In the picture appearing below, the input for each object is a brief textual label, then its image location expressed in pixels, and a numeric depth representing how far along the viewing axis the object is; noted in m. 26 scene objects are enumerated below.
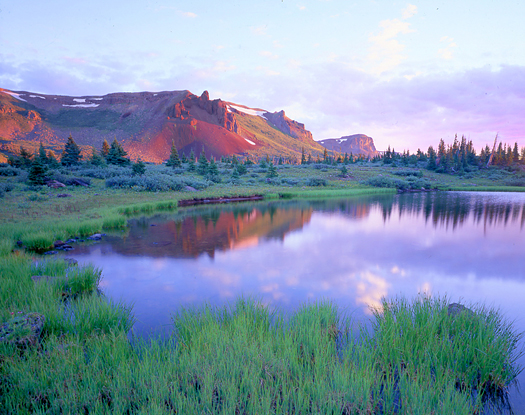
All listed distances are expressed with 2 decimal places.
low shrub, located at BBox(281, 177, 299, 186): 47.77
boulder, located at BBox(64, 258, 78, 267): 9.33
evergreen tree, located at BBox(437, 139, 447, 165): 89.05
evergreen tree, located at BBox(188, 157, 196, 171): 52.78
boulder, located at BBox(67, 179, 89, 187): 30.48
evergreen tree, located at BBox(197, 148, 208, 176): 51.08
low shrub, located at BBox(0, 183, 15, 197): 22.58
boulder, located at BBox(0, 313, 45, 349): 4.48
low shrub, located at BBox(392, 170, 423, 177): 60.88
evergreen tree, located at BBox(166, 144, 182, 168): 57.28
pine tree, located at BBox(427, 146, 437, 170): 72.29
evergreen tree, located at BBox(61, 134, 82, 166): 44.94
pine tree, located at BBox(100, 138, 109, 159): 55.83
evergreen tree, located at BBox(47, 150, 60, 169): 39.62
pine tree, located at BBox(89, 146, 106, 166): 44.41
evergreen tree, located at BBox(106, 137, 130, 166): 47.84
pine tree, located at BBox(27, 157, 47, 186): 26.56
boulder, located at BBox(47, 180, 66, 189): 27.58
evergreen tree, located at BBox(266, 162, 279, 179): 52.91
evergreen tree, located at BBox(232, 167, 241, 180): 49.22
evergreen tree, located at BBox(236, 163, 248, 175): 54.92
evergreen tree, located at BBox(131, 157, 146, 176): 39.28
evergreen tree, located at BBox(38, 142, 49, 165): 36.63
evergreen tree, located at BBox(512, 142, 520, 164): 74.12
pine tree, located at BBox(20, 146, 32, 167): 37.94
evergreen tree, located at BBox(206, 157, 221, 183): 46.53
